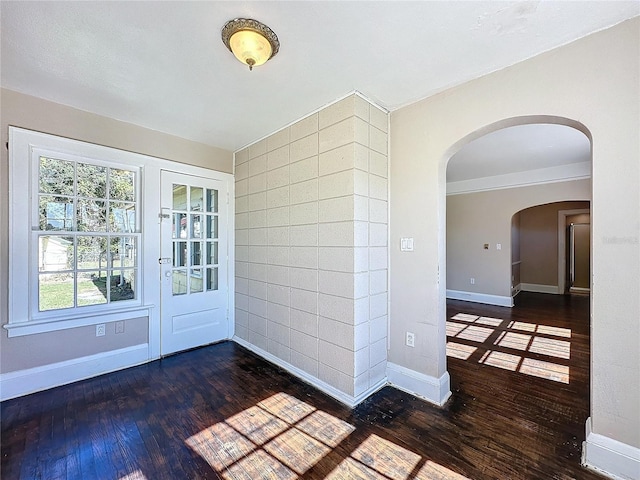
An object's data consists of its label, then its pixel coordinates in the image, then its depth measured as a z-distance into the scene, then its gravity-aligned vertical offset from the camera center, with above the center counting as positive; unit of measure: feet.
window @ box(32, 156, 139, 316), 8.20 +0.22
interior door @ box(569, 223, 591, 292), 23.90 -1.77
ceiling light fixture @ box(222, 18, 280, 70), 5.16 +3.88
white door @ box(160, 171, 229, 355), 10.44 -0.90
